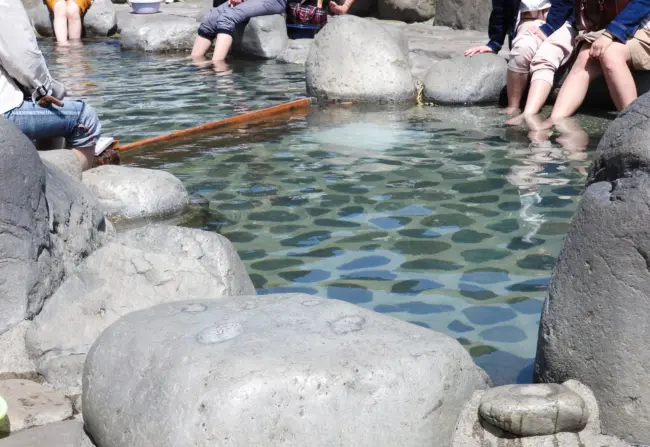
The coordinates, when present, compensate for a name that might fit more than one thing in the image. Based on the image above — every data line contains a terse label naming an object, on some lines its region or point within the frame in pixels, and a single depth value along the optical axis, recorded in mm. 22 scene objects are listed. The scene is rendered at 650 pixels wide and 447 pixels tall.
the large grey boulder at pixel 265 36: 12484
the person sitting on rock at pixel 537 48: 8078
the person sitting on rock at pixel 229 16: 12383
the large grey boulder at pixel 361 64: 9188
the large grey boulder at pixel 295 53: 12023
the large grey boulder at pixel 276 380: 2684
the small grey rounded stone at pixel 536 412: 2844
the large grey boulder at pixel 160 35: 13578
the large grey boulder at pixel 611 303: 2916
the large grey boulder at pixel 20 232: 3662
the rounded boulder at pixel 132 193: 5746
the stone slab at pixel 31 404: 3260
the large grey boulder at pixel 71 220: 4020
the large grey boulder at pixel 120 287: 3672
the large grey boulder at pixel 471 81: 8766
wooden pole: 7557
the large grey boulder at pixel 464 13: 11984
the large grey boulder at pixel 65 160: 5242
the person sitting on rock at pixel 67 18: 14969
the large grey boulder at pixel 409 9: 13312
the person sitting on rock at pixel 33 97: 4746
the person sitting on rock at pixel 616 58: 7316
